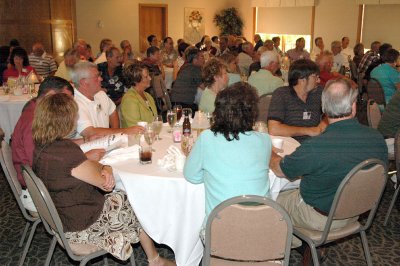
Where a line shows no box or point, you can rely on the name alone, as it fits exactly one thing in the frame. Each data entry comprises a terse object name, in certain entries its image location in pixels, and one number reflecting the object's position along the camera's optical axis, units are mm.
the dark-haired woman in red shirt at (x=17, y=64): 6683
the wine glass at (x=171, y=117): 3566
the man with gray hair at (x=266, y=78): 5430
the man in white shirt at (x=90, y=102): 3752
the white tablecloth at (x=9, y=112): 5363
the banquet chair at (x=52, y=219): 2254
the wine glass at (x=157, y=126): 3244
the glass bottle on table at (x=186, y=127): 3295
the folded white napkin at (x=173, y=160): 2736
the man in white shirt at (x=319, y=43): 11234
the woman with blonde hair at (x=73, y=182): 2400
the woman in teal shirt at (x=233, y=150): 2326
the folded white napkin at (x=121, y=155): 2879
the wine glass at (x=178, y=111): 3770
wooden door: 13914
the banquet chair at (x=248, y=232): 2020
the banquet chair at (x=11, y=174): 2797
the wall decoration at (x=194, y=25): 14797
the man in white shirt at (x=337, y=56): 9457
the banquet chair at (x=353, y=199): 2414
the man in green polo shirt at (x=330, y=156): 2436
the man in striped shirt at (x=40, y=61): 8289
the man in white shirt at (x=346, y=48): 11211
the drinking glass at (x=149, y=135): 3003
